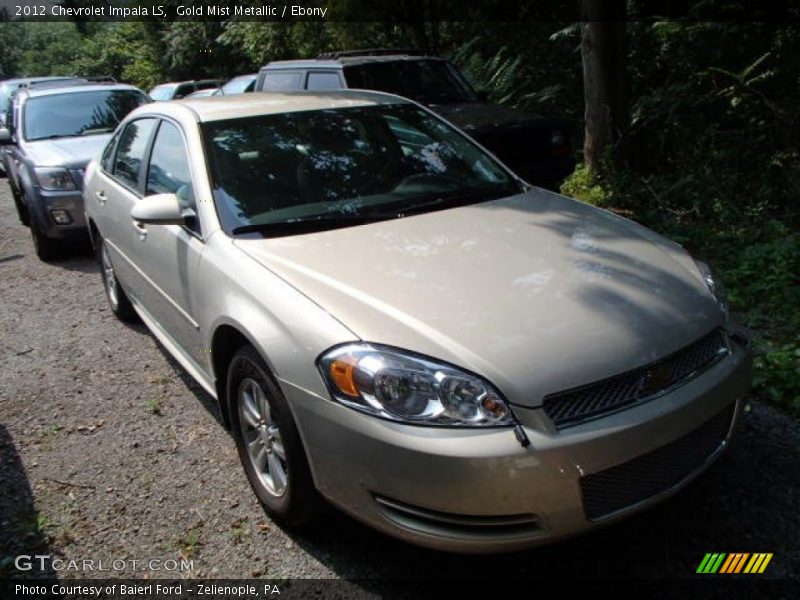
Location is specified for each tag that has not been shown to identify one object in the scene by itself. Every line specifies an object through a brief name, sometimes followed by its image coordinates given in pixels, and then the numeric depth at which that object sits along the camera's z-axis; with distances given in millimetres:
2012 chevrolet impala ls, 2172
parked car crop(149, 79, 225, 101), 17562
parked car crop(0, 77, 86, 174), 13641
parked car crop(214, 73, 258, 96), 13780
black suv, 7203
